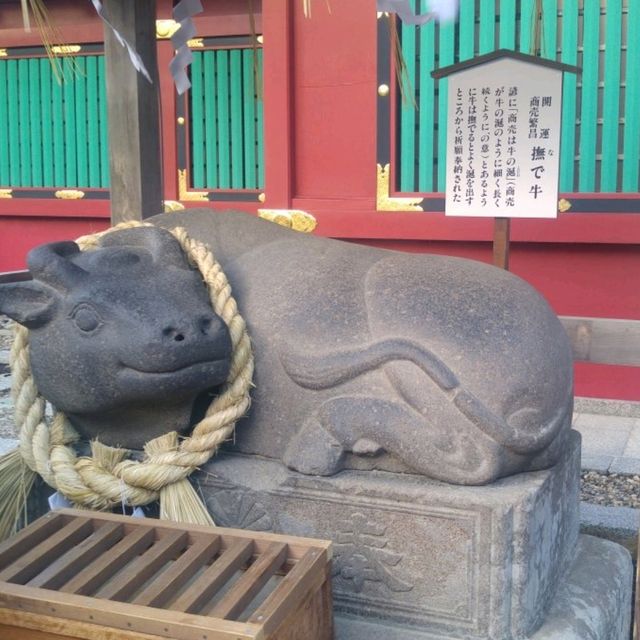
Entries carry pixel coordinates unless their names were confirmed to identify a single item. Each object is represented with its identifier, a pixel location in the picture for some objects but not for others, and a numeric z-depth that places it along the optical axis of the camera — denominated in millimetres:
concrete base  1669
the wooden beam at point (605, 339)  2846
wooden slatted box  1283
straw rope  1761
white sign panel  3219
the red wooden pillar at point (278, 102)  4770
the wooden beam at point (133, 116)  2814
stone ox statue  1622
